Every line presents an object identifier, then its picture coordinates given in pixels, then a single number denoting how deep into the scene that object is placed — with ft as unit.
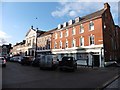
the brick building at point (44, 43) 80.64
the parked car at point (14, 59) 72.67
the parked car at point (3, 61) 41.75
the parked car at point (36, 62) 46.56
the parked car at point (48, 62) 35.97
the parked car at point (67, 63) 34.32
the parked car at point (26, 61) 53.03
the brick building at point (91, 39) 52.97
